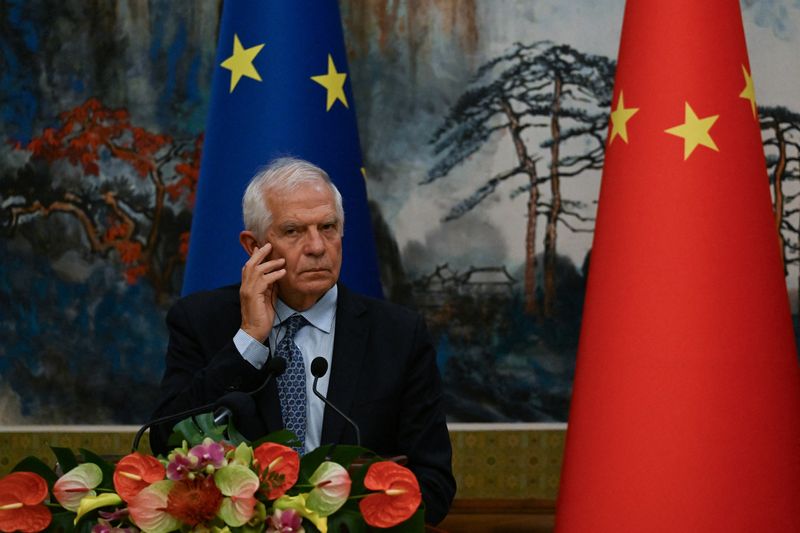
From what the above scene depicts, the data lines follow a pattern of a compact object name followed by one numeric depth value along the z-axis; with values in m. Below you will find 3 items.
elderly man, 4.95
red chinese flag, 6.40
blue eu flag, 7.55
